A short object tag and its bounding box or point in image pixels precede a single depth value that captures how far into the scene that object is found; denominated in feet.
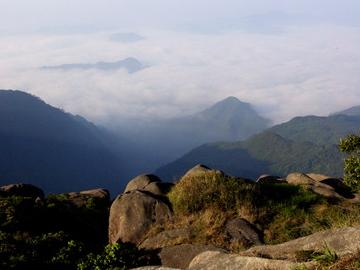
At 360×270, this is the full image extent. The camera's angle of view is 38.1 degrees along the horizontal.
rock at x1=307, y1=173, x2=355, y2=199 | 130.27
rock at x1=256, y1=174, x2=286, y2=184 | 150.67
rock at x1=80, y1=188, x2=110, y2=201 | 142.82
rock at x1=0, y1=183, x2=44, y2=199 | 150.10
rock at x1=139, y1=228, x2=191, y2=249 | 80.64
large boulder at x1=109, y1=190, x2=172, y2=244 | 91.91
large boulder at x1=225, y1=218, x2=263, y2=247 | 79.00
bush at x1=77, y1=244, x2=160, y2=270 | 67.15
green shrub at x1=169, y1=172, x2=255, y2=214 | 90.89
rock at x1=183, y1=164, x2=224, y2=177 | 119.05
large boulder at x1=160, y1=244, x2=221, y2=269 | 69.40
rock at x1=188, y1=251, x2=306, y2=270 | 38.24
